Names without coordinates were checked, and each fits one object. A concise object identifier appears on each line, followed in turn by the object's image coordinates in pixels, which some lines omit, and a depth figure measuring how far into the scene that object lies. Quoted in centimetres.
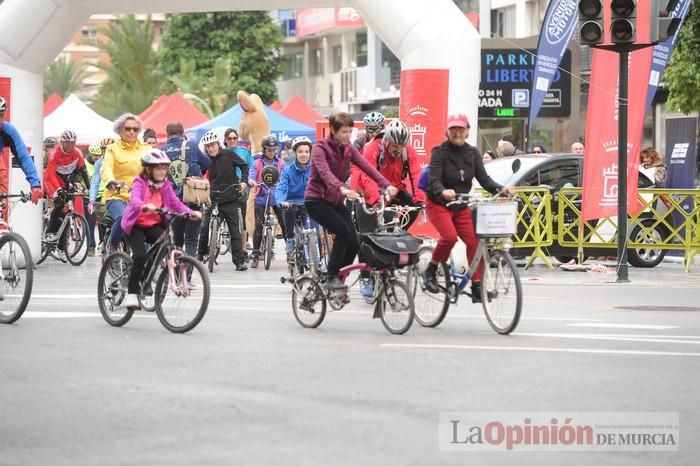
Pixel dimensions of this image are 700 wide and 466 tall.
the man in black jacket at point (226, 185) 2122
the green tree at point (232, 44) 7838
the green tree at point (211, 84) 7550
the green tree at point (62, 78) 9725
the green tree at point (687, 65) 3284
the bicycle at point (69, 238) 2295
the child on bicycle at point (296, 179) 1838
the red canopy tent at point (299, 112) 4750
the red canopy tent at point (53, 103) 5178
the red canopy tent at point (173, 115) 4509
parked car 2173
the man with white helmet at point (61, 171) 2330
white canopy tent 4309
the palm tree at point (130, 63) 7894
